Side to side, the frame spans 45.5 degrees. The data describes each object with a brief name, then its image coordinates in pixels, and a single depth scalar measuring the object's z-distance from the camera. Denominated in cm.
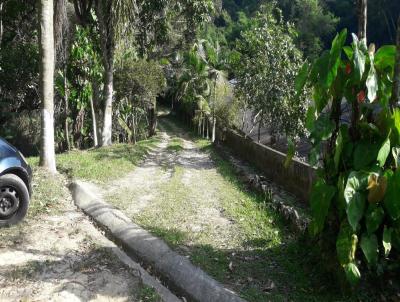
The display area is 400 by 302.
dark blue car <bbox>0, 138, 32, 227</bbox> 631
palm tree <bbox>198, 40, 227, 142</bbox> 2739
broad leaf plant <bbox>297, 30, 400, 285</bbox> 443
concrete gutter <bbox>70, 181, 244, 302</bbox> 505
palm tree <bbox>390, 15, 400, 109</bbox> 454
